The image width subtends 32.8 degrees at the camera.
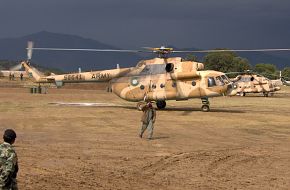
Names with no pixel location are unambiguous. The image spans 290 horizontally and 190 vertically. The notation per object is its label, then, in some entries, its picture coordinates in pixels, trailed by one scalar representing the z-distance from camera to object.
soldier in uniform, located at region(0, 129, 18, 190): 7.30
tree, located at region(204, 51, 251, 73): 125.00
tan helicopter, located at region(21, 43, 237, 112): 30.46
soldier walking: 18.44
